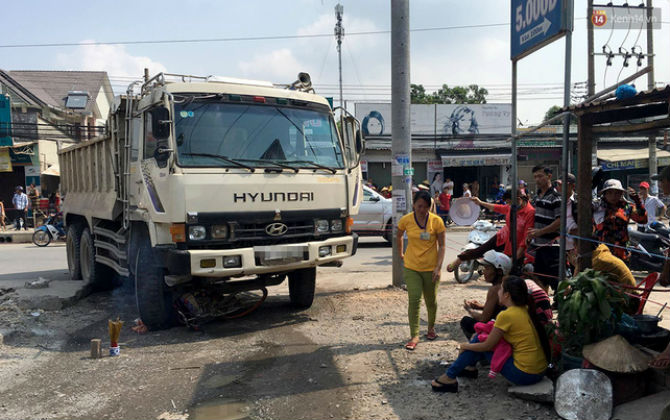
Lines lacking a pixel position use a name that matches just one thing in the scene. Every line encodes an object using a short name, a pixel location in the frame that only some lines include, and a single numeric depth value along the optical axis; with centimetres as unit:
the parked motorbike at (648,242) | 714
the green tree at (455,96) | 4588
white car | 1356
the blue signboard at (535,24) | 415
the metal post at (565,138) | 402
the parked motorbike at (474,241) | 816
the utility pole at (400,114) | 755
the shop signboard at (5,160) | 2231
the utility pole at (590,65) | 1450
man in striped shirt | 504
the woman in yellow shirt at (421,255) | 505
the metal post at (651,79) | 1441
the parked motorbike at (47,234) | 1544
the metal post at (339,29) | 3612
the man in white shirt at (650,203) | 998
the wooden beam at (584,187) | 412
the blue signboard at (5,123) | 2198
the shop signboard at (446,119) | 2608
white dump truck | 518
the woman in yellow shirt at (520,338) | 369
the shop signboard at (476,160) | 2444
